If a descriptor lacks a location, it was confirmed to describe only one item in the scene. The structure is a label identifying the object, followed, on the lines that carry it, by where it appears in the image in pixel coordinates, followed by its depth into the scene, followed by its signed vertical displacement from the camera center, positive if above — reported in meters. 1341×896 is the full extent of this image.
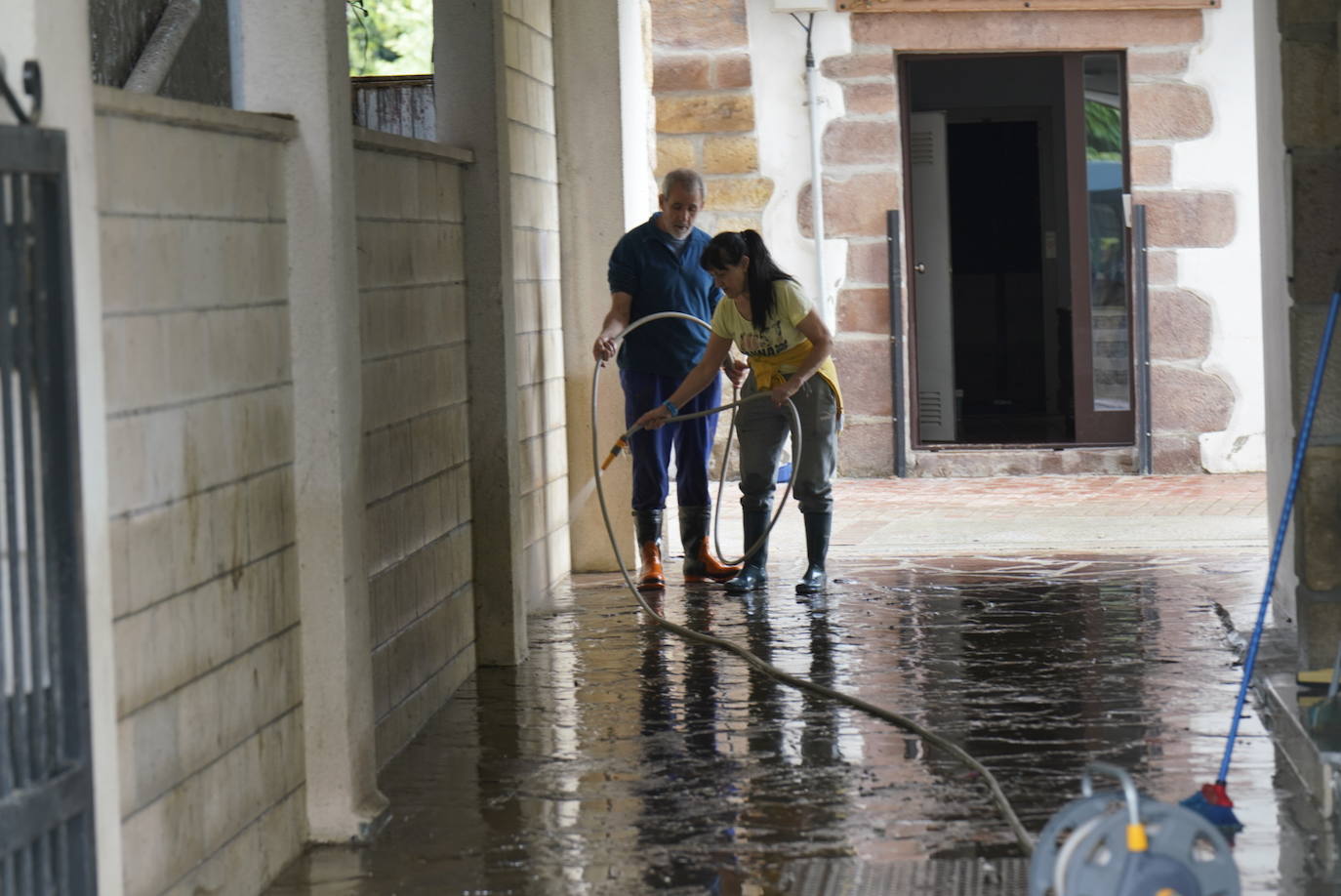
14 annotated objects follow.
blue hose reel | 5.79 -0.93
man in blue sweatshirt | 15.96 -0.38
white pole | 22.62 +0.28
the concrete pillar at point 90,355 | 5.98 -0.13
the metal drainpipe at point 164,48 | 10.55 +0.59
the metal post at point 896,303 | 22.67 -0.37
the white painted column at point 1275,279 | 12.37 -0.18
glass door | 22.91 -0.13
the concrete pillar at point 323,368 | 8.69 -0.24
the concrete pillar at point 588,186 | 16.83 +0.27
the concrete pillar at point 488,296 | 12.44 -0.14
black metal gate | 5.53 -0.40
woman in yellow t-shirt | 14.75 -0.53
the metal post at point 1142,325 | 22.33 -0.54
